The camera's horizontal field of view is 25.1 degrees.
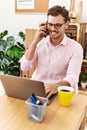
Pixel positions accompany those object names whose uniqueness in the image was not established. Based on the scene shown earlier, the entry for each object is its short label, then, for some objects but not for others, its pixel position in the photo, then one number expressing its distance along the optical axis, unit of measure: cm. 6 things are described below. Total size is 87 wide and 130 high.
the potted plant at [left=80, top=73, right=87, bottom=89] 250
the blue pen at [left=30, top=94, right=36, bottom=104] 99
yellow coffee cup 110
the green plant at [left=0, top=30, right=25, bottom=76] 302
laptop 109
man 159
